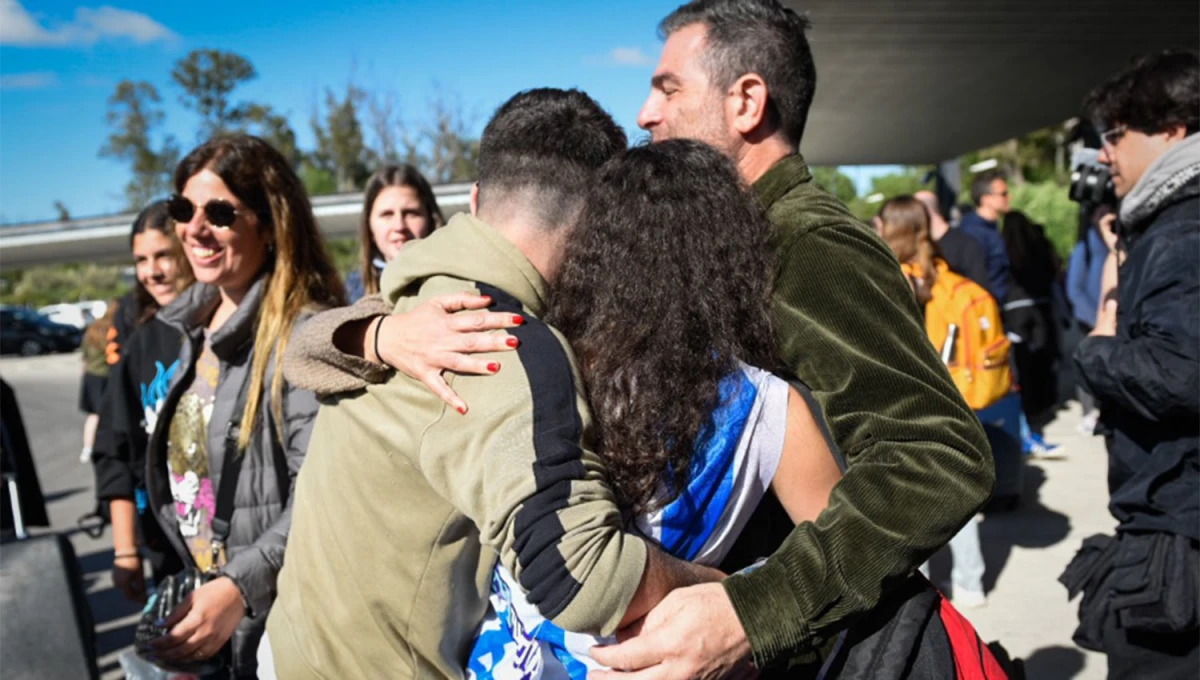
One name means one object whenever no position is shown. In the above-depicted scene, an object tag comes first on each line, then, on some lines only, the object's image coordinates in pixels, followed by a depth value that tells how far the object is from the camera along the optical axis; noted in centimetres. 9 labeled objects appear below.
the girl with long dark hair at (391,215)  463
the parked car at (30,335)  3422
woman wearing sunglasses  238
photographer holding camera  262
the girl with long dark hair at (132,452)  327
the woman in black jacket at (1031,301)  941
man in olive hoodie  141
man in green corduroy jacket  152
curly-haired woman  154
